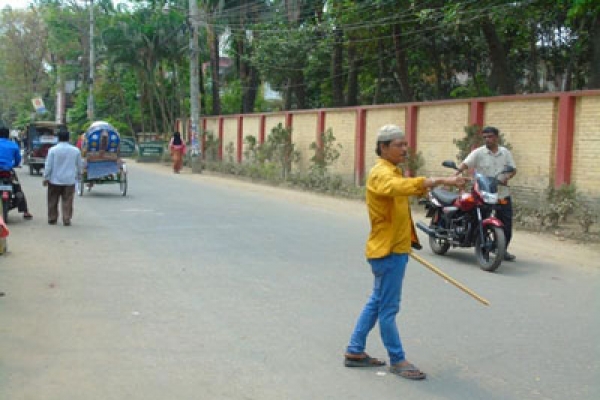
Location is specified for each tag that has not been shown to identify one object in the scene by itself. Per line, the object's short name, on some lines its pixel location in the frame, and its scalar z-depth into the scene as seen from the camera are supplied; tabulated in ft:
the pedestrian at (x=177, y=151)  100.68
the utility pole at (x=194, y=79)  100.56
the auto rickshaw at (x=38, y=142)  83.61
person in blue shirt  41.57
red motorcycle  30.76
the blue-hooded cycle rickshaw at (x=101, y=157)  60.85
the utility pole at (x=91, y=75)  149.59
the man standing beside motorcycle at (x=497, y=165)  32.65
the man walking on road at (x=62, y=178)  42.80
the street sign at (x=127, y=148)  149.89
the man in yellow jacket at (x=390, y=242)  16.51
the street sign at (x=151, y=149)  128.98
